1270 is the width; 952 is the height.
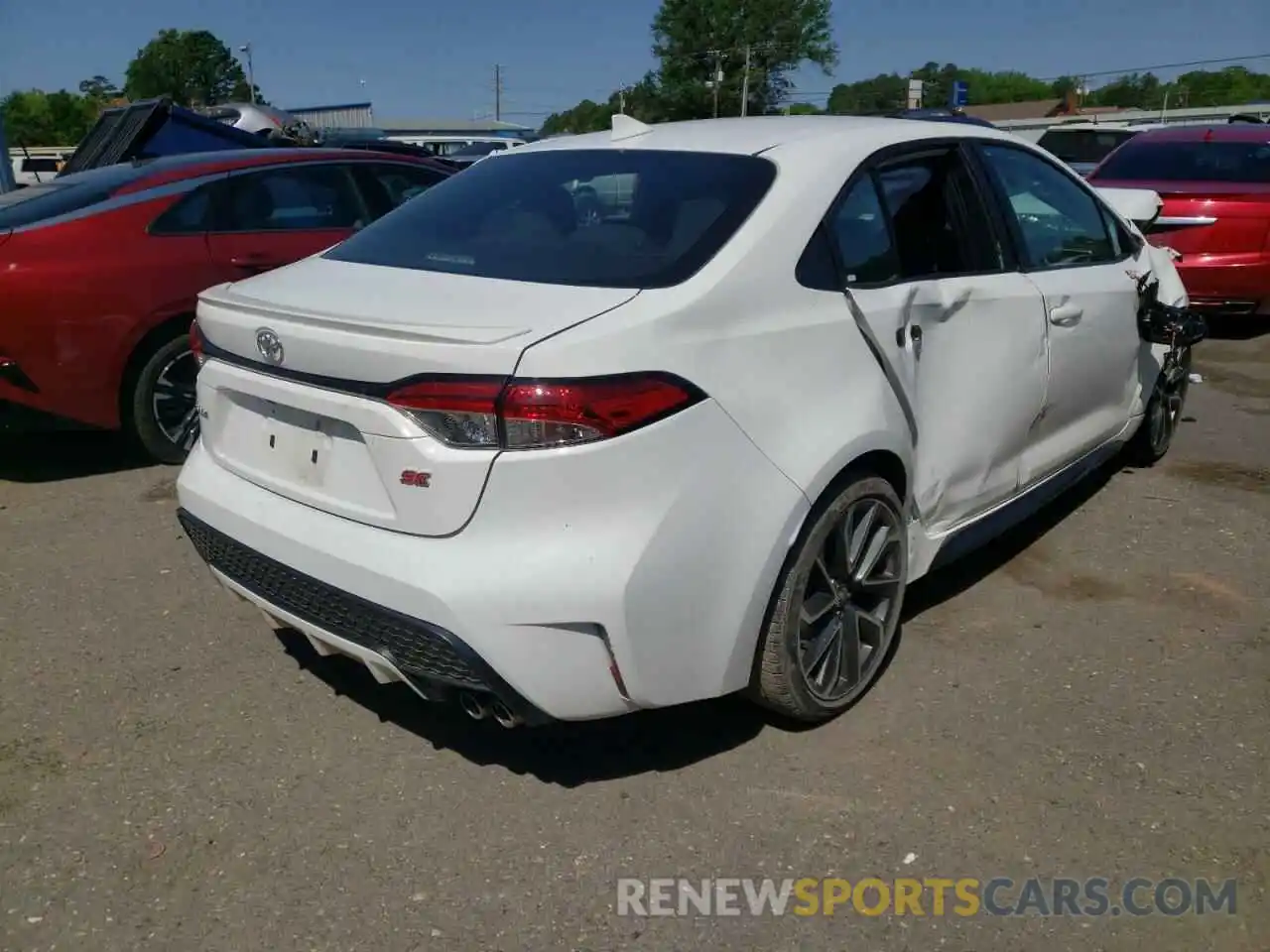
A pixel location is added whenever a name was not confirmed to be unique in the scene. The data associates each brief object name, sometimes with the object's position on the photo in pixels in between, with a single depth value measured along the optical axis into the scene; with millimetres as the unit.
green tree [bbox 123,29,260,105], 89638
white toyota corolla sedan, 2350
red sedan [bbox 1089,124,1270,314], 7859
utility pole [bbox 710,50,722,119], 75250
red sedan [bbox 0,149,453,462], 4715
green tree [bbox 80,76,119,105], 90800
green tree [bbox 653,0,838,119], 78438
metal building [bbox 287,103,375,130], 50312
